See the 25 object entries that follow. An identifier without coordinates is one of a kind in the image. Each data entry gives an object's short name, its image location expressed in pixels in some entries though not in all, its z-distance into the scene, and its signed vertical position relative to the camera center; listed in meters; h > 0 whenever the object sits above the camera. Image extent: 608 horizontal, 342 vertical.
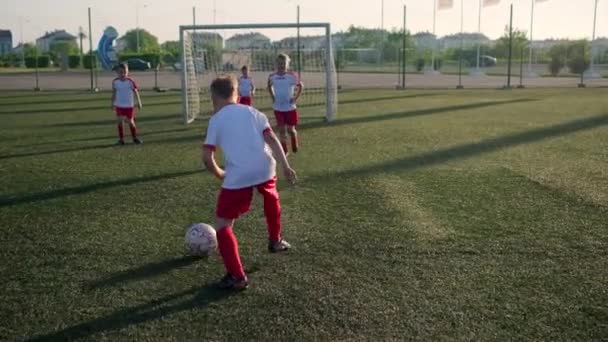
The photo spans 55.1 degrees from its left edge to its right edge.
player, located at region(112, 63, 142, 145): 12.91 -0.18
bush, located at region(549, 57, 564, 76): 44.97 +1.96
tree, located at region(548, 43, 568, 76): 45.00 +2.35
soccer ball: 5.26 -1.35
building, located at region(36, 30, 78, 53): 127.62 +11.71
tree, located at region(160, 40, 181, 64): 59.84 +3.43
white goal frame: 16.98 +1.13
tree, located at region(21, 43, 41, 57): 78.81 +6.06
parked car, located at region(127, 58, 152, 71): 51.97 +2.29
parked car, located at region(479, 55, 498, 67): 53.10 +2.77
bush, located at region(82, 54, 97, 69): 58.12 +2.82
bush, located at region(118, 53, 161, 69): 55.60 +3.15
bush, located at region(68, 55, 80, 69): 62.25 +3.04
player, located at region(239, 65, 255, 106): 15.34 +0.08
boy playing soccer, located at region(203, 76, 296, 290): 4.51 -0.52
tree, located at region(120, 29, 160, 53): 94.12 +8.43
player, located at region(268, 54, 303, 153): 11.70 -0.24
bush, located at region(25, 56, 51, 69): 61.34 +2.90
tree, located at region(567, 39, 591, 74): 42.81 +2.59
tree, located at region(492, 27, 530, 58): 58.41 +4.50
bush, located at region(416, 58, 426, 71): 52.15 +2.44
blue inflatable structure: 44.69 +3.38
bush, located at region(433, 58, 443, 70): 51.59 +2.35
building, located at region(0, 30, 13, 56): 129.12 +11.00
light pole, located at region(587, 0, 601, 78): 39.14 +1.33
